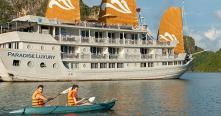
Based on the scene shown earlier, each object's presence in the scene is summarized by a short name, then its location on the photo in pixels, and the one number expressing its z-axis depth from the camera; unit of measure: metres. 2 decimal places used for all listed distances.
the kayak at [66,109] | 20.25
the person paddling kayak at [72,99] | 21.18
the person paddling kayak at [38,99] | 20.19
